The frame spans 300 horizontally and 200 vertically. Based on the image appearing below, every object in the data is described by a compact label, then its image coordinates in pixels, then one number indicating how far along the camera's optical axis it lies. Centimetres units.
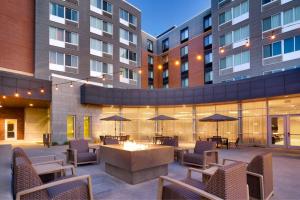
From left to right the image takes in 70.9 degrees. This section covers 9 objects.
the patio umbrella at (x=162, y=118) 1568
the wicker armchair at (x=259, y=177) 428
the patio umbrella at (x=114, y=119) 1525
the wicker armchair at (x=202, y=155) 765
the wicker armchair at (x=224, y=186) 287
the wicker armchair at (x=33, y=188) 304
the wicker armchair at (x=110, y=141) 894
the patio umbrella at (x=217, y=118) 1402
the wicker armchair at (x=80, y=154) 794
